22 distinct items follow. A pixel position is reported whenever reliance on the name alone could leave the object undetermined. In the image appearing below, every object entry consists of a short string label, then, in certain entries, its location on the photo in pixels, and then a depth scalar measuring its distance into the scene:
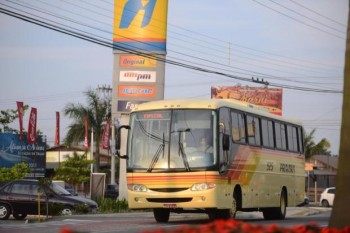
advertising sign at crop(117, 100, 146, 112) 46.31
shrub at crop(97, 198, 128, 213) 33.88
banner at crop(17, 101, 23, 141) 56.82
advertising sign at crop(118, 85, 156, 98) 46.66
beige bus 21.30
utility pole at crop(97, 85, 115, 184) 59.91
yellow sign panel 45.22
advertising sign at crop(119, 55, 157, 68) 46.69
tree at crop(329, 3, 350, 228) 10.81
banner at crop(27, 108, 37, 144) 55.09
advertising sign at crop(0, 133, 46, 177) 58.31
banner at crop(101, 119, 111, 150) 62.25
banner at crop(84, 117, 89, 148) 63.75
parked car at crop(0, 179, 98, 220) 28.27
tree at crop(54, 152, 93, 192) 66.94
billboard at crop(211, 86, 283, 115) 74.62
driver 21.41
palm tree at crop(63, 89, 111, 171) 64.62
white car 57.78
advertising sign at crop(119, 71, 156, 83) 46.81
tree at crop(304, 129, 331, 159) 75.12
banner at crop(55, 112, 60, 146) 64.12
